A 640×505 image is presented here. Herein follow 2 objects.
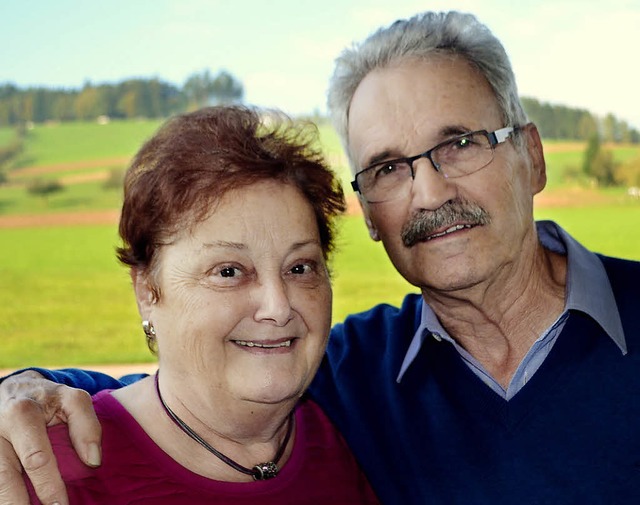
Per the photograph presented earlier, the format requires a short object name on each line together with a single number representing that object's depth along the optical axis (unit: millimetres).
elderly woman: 673
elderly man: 785
